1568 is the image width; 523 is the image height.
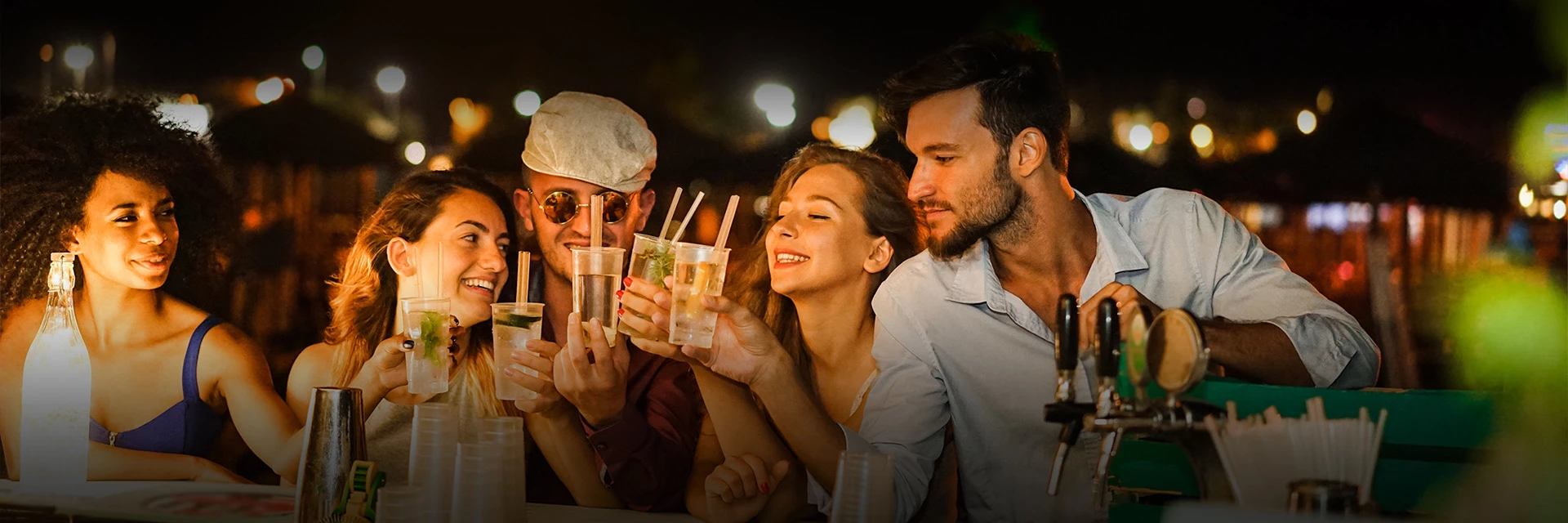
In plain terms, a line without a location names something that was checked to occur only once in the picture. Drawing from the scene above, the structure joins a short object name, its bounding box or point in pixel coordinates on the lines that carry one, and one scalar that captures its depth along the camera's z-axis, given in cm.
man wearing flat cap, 327
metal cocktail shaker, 293
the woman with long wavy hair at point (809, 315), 310
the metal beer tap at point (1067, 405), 224
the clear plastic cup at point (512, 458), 285
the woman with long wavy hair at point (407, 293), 349
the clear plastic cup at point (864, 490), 257
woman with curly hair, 373
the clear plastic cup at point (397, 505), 270
